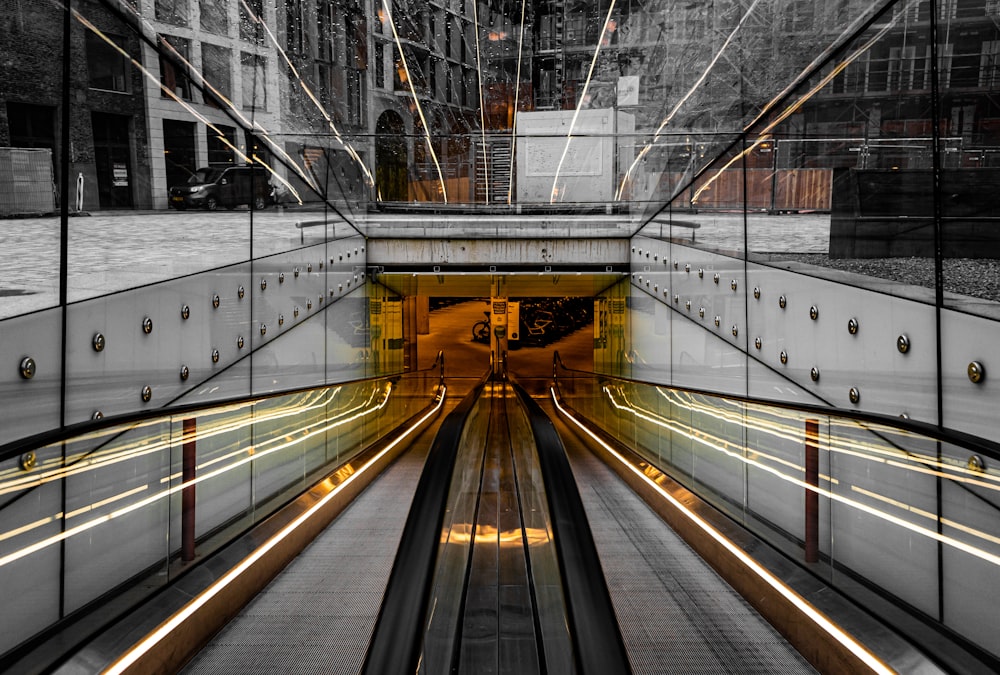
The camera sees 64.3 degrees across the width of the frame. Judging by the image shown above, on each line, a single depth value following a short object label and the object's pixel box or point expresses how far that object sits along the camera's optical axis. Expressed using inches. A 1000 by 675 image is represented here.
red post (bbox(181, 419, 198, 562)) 138.3
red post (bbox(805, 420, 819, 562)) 140.9
